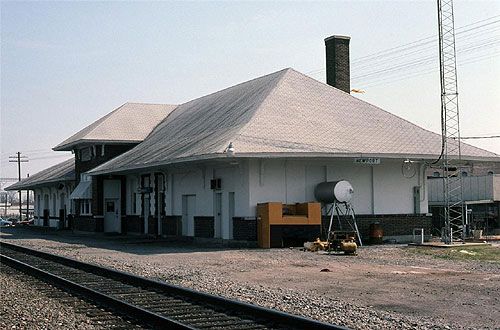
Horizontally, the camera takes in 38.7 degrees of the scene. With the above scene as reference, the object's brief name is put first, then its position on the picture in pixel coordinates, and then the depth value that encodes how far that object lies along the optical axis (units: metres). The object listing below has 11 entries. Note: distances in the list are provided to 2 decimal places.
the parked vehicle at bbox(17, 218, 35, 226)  71.04
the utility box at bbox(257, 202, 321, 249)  25.59
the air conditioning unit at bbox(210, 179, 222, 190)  28.42
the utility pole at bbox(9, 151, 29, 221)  96.18
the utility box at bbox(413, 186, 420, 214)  30.23
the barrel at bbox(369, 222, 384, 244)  28.22
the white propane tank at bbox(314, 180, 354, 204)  26.53
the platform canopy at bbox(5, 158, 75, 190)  51.35
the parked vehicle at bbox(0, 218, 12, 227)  73.41
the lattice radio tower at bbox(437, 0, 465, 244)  27.38
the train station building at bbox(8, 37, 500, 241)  26.61
